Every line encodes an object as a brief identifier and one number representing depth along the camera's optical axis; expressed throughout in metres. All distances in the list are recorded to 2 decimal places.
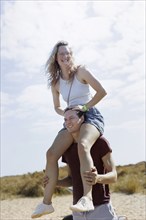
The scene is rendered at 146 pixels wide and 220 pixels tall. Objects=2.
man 3.80
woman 3.88
